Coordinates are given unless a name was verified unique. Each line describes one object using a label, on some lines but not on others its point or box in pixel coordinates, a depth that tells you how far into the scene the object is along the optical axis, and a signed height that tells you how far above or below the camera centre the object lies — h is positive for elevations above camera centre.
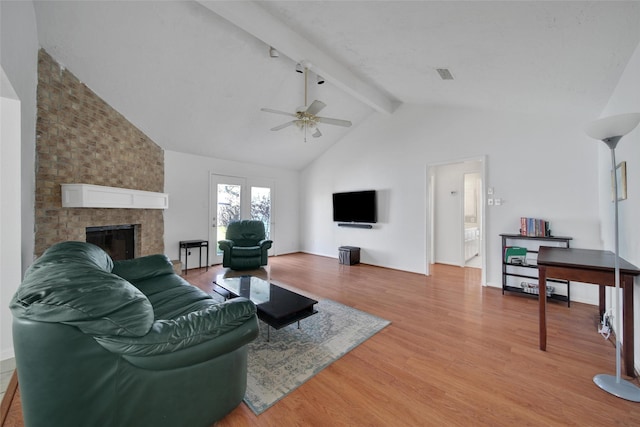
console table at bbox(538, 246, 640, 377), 1.87 -0.46
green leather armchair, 4.92 -0.62
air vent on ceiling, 3.04 +1.73
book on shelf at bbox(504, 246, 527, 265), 3.68 -0.58
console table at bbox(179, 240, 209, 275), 5.03 -0.62
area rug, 1.80 -1.20
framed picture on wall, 2.17 +0.32
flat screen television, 5.60 +0.20
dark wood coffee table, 2.29 -0.86
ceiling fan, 3.33 +1.36
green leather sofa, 1.08 -0.66
